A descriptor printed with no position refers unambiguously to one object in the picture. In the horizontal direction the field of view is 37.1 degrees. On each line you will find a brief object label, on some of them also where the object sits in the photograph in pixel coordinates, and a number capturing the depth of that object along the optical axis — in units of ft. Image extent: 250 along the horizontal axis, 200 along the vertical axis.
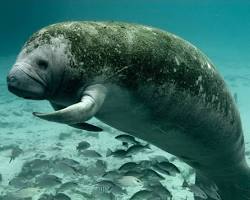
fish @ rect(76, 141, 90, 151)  30.10
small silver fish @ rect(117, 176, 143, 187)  23.67
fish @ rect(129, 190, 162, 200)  22.58
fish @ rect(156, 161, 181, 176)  23.52
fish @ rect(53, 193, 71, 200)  23.73
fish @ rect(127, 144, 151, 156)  24.97
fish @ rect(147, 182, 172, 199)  23.28
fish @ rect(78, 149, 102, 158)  29.86
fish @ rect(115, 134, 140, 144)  25.63
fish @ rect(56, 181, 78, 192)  26.66
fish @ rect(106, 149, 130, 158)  25.27
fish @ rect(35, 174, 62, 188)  26.81
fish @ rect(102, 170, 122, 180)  25.44
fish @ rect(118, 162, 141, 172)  25.09
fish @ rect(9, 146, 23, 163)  33.45
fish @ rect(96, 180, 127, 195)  24.61
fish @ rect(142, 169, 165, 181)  23.71
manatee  11.37
